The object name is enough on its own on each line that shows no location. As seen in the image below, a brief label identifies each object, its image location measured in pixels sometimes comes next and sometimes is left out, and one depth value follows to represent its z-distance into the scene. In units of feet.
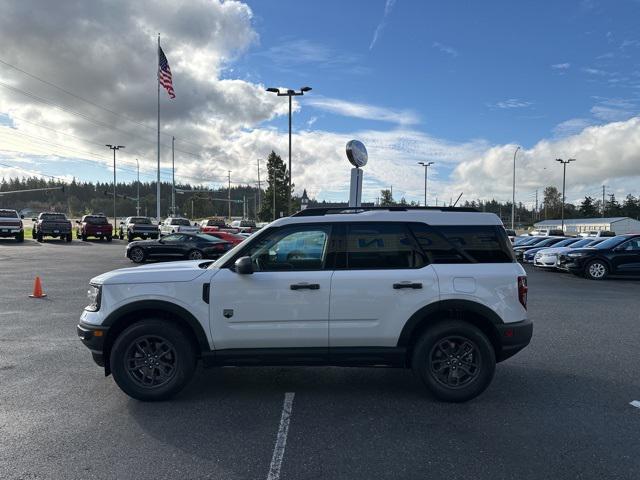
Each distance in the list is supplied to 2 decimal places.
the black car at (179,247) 65.92
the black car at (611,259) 53.72
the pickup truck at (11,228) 106.81
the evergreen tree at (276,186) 260.62
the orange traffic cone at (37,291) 35.88
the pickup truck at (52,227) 111.45
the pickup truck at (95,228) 117.80
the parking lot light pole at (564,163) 195.52
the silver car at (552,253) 61.00
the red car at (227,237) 69.56
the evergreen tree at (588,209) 422.82
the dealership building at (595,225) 273.54
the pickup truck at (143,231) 110.22
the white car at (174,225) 130.43
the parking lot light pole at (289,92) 108.69
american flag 113.29
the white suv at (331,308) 15.35
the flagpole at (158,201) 139.99
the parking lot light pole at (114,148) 208.95
